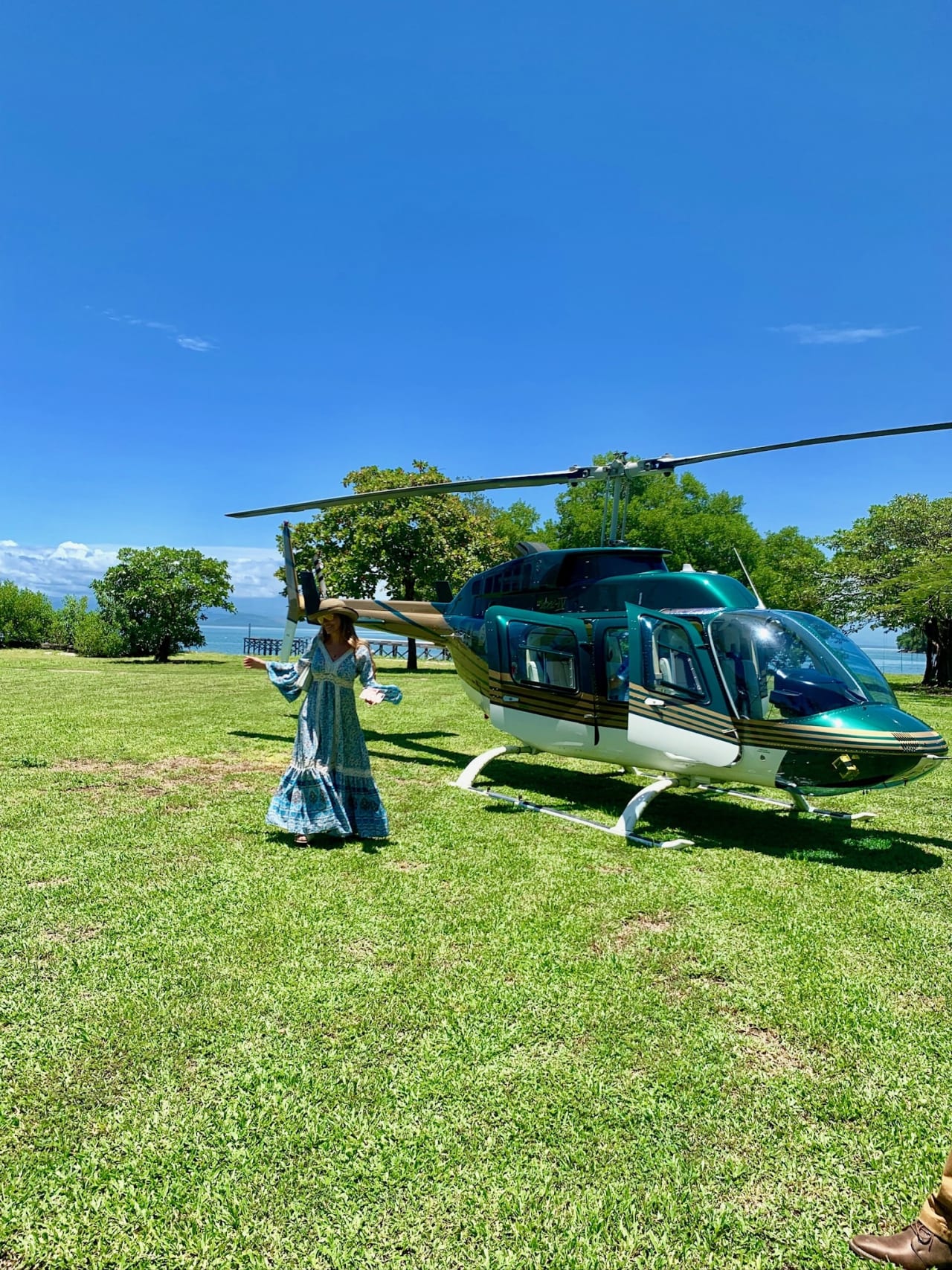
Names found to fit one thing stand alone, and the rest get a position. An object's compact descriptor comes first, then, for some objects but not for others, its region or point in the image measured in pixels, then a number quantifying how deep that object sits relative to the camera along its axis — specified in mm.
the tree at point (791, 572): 29453
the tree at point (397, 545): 26547
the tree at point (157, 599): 32188
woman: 6051
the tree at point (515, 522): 41188
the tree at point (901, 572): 24297
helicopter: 5672
